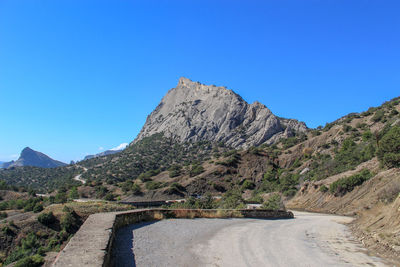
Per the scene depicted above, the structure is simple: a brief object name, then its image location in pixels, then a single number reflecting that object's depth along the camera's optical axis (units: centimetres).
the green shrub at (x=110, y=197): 6437
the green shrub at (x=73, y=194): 6469
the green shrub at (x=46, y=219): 3319
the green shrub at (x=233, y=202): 2749
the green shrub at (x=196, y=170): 8056
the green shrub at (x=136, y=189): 7131
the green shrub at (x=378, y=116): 6990
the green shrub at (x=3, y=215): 4371
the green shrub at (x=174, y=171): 8319
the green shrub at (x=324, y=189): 3991
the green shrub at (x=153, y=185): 7457
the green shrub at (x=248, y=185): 7419
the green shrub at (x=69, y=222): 3106
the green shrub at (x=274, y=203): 2822
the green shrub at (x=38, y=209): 4264
